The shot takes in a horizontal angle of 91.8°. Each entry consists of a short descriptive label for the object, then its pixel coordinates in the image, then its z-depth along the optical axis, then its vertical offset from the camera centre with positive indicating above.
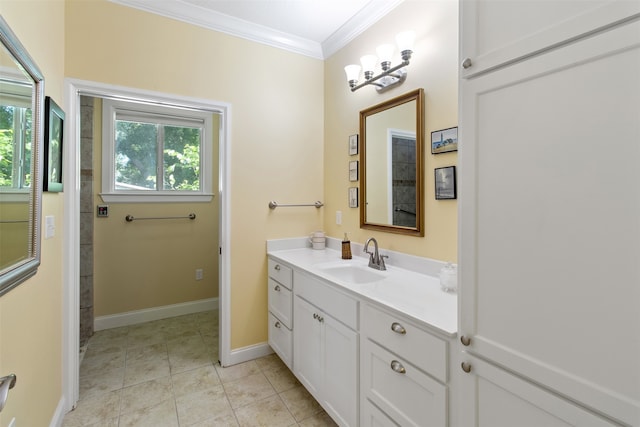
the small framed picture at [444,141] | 1.67 +0.41
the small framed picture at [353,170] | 2.44 +0.35
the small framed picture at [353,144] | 2.43 +0.55
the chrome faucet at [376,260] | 2.00 -0.30
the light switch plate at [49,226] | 1.56 -0.07
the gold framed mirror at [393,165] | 1.89 +0.33
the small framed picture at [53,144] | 1.45 +0.34
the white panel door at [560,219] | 0.67 -0.01
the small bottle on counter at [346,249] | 2.33 -0.26
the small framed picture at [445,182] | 1.67 +0.18
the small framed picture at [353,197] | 2.44 +0.13
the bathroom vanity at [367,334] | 1.14 -0.57
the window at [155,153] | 3.12 +0.65
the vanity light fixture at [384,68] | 1.81 +0.97
